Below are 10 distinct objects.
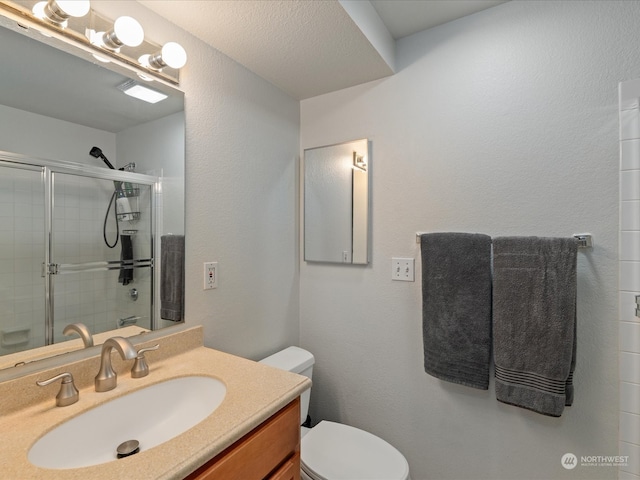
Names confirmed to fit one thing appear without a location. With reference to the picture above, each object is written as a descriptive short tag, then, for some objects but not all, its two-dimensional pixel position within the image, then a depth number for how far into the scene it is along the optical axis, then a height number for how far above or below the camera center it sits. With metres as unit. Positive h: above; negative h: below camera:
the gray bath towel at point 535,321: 1.13 -0.31
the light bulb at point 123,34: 0.98 +0.66
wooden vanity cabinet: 0.73 -0.57
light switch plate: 1.53 -0.15
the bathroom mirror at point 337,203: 1.65 +0.20
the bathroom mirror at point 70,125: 0.85 +0.38
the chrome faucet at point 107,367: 0.91 -0.40
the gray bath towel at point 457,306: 1.29 -0.29
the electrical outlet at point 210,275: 1.35 -0.16
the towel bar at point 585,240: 1.15 +0.00
